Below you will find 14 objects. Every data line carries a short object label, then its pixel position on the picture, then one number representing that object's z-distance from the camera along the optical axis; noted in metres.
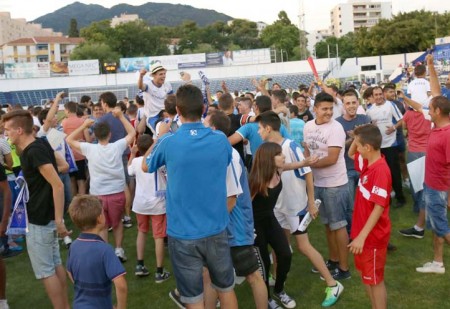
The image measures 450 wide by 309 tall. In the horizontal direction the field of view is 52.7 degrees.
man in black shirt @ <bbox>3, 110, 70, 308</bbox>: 3.91
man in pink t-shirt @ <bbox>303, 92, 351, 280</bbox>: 4.86
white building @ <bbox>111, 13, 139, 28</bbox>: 179.30
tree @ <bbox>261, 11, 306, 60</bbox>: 94.88
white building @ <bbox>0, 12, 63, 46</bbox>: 137.88
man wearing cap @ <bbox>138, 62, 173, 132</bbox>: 7.25
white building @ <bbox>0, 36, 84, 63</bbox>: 113.94
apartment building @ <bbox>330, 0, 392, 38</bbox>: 138.50
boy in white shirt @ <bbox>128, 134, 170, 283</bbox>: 5.34
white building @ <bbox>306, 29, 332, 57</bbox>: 137.82
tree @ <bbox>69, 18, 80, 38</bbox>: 140.62
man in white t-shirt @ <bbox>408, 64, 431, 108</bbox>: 8.27
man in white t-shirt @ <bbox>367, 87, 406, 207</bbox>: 7.30
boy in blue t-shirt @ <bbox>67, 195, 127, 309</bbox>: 3.09
